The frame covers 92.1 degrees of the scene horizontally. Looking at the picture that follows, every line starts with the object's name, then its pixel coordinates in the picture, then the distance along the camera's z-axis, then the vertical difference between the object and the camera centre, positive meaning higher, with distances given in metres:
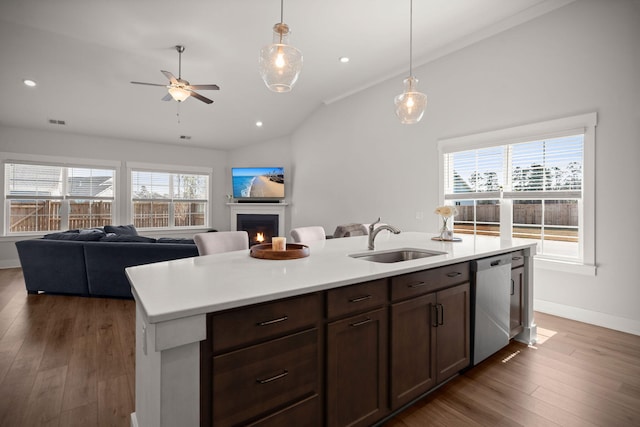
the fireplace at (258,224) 7.61 -0.35
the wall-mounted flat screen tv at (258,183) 7.45 +0.67
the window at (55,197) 5.88 +0.25
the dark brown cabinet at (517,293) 2.53 -0.68
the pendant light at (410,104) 2.80 +0.98
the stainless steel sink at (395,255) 2.15 -0.32
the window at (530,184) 3.21 +0.34
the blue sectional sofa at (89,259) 3.76 -0.62
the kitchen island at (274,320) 0.98 -0.45
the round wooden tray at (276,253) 1.84 -0.26
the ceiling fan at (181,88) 3.65 +1.47
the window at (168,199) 7.09 +0.26
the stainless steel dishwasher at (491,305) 2.13 -0.68
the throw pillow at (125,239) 3.95 -0.38
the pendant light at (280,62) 2.06 +1.01
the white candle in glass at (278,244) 1.92 -0.21
